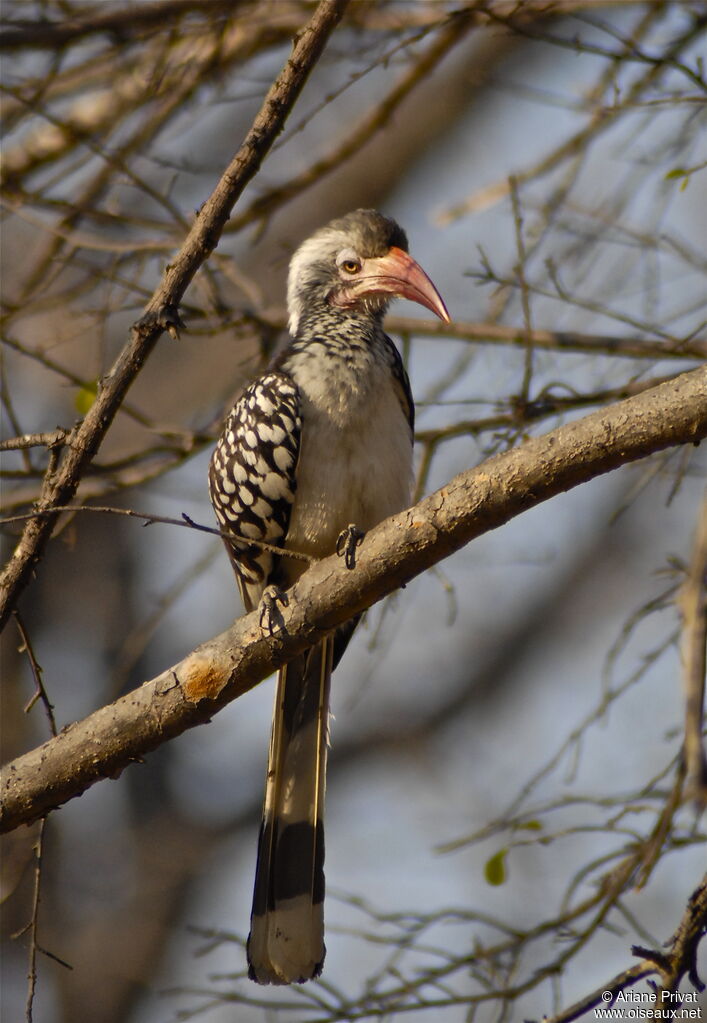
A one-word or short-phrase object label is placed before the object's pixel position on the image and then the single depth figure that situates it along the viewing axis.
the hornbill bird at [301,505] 6.04
